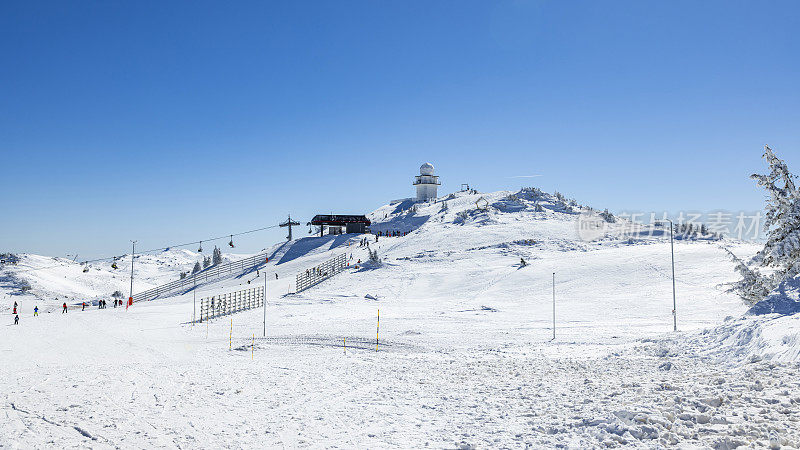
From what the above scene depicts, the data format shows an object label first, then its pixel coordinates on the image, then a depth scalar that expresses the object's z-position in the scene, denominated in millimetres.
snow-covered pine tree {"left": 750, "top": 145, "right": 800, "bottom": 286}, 17641
